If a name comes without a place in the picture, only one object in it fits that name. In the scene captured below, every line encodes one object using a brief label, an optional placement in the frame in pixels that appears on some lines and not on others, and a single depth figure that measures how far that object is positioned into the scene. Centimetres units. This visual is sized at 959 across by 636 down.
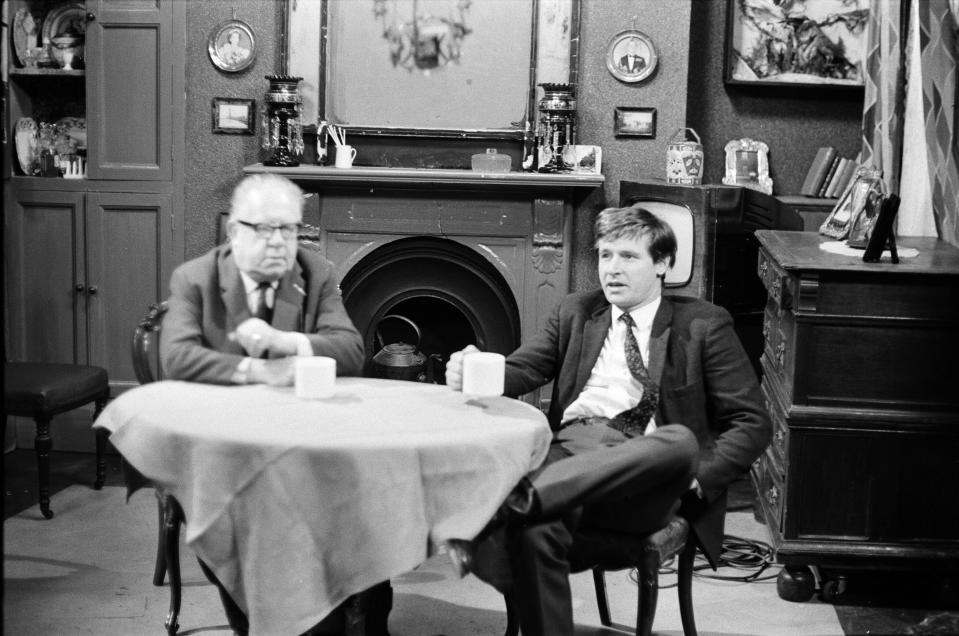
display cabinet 538
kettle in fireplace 554
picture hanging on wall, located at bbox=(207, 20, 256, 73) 542
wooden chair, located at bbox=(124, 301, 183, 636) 334
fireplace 528
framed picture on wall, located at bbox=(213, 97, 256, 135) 546
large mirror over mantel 541
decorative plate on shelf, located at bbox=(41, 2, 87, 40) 558
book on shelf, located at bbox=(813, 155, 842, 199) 576
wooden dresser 371
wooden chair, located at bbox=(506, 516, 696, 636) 298
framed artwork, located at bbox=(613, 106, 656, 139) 545
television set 502
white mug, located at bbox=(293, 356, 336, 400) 276
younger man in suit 284
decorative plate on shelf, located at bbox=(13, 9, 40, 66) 553
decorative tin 524
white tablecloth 252
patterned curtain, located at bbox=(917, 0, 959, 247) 444
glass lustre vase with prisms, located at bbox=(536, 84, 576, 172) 528
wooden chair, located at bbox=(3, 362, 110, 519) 459
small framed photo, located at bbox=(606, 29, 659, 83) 541
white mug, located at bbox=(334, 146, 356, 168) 534
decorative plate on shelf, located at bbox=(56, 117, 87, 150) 564
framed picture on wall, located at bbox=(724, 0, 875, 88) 581
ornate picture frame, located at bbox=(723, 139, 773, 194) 584
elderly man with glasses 284
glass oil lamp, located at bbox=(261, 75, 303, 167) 525
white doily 402
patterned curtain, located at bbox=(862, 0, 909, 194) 480
